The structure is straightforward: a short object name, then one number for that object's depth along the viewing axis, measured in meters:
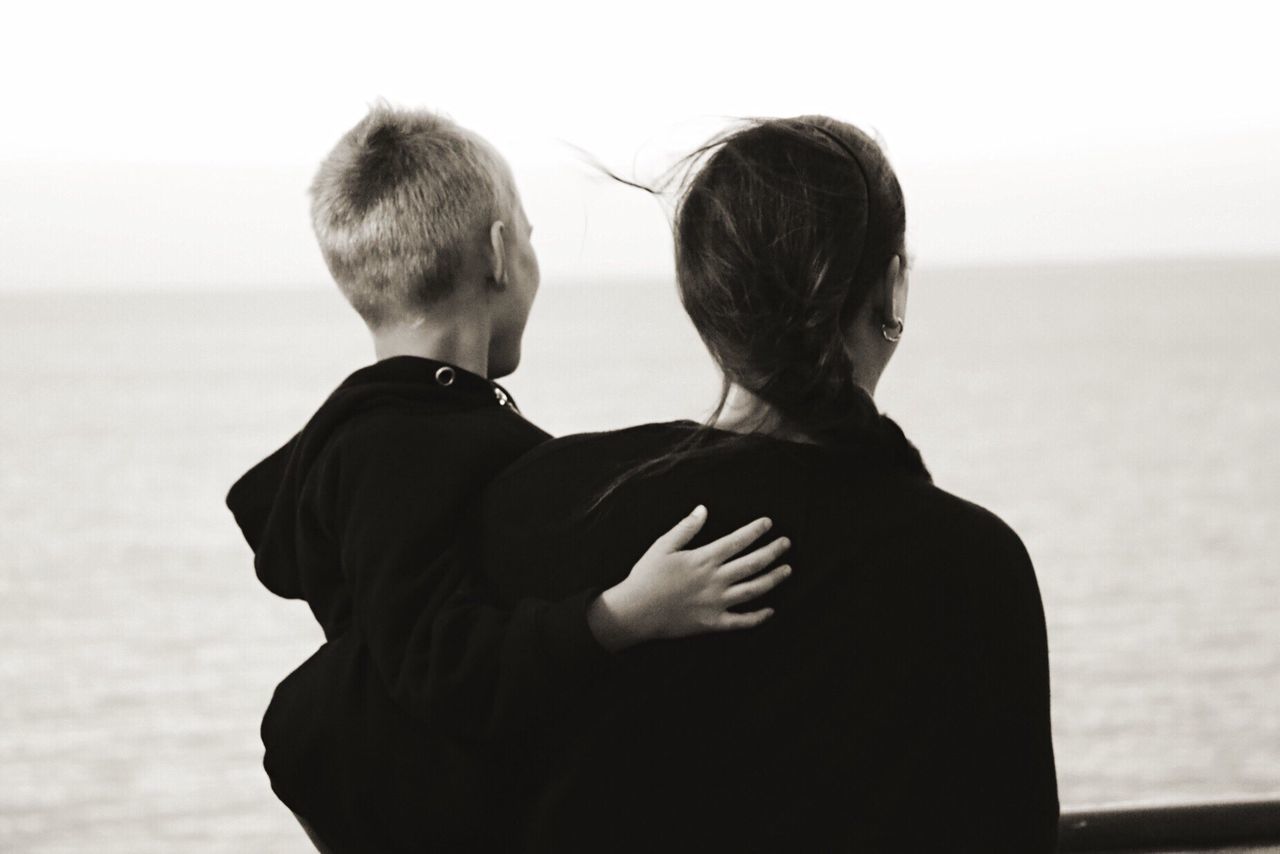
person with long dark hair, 2.80
